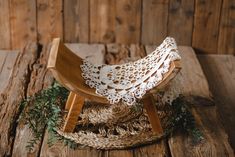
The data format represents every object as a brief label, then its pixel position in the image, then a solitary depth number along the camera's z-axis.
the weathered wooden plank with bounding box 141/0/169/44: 2.58
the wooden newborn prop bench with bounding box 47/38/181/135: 1.64
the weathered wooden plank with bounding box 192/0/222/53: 2.59
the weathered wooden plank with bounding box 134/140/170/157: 1.70
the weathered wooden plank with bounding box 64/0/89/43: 2.57
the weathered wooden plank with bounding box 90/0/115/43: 2.58
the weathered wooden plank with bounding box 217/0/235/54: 2.60
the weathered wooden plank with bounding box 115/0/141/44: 2.58
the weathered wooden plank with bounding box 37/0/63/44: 2.57
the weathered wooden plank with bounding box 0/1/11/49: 2.58
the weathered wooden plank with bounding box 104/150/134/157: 1.69
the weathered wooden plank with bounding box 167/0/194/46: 2.59
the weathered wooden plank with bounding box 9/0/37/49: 2.57
